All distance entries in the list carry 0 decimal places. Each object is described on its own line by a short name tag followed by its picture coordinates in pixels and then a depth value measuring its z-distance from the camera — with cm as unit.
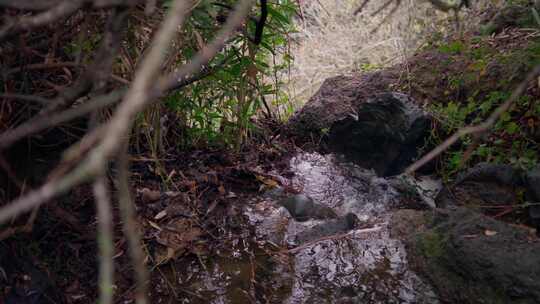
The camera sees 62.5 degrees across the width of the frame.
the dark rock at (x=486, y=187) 224
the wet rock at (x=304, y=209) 239
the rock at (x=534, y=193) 202
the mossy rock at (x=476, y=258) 165
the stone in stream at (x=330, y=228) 217
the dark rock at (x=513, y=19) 317
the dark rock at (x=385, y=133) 301
